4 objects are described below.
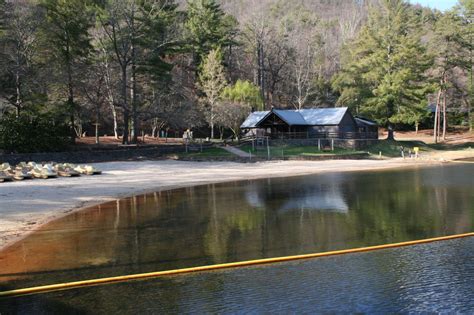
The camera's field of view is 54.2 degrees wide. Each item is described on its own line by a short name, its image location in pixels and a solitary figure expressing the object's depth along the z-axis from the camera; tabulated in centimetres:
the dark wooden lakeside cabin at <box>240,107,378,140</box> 5588
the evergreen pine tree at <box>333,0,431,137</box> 5922
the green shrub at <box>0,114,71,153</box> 3944
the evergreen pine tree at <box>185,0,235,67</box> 6688
